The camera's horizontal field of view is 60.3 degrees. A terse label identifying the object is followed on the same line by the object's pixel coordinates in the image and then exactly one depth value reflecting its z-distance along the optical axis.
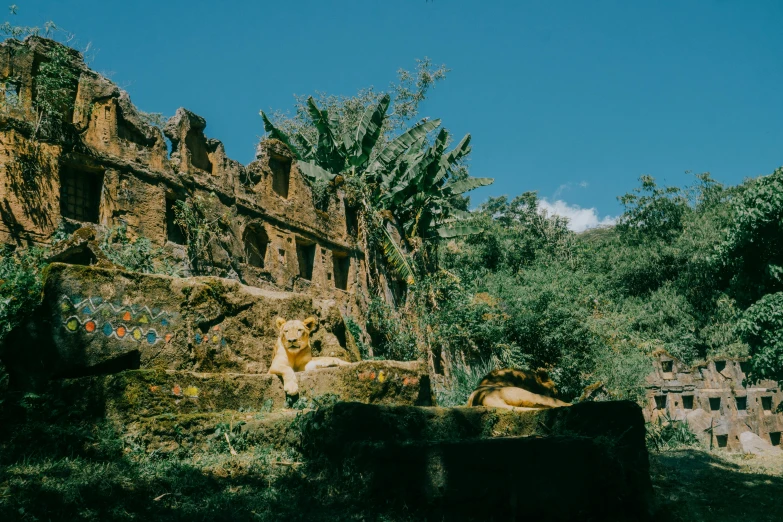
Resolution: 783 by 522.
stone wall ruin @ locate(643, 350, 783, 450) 14.26
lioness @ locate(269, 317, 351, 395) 7.89
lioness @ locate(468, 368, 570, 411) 8.38
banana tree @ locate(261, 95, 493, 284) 17.88
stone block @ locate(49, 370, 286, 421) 6.19
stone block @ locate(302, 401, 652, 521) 5.04
